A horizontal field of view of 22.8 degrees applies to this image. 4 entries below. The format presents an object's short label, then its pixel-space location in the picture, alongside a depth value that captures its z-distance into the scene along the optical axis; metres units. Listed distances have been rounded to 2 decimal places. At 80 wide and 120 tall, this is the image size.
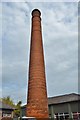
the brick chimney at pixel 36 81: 21.14
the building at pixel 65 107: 28.83
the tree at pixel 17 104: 44.15
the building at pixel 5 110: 32.91
